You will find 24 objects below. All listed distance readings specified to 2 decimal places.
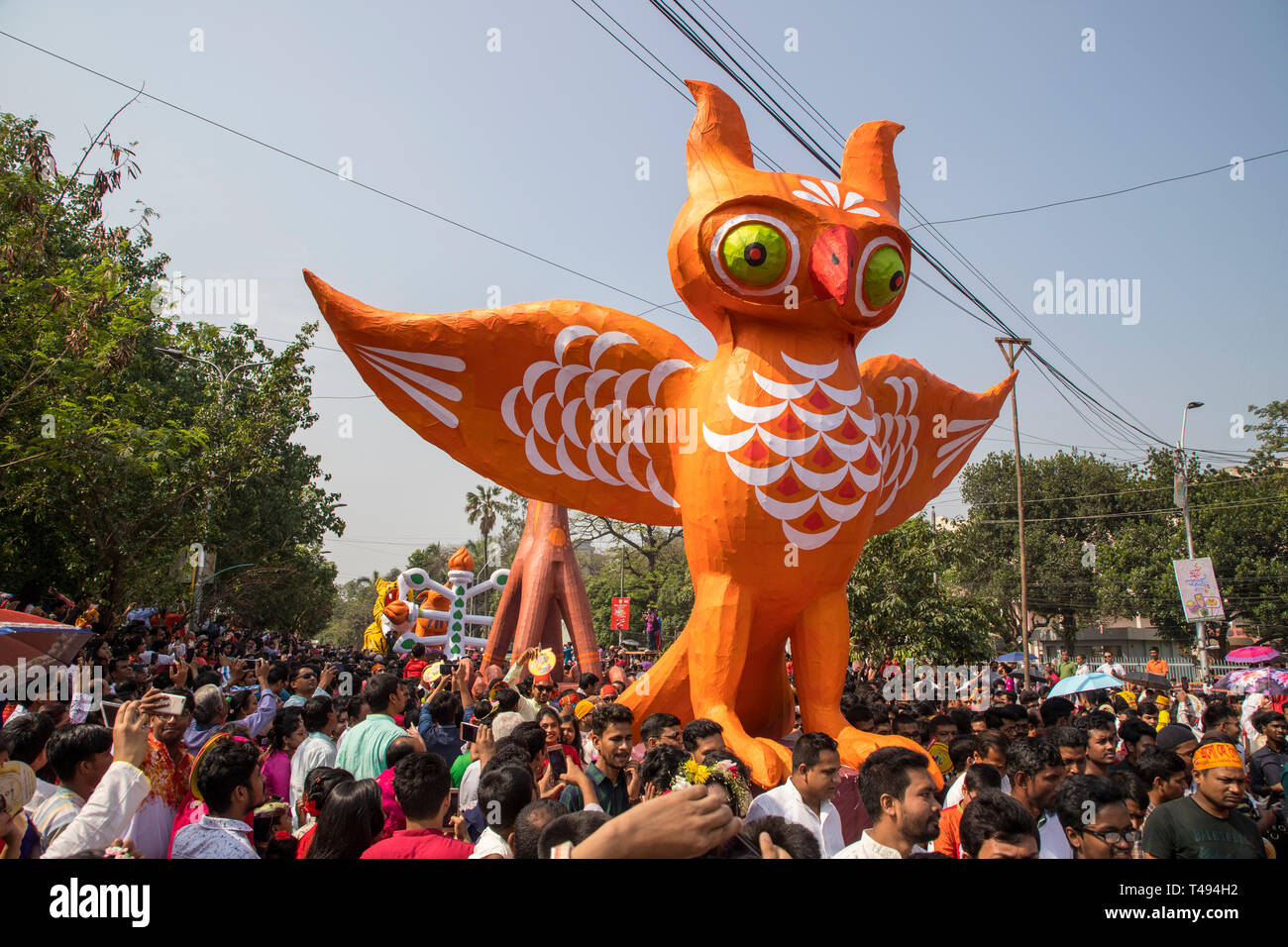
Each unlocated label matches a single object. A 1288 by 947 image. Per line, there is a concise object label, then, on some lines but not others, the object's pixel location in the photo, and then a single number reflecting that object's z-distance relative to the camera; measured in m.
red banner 25.34
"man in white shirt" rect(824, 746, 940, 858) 3.07
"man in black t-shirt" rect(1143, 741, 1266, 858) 3.68
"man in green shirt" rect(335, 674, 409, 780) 4.89
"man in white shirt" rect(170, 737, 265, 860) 3.02
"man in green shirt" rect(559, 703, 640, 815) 4.51
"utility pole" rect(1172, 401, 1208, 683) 22.36
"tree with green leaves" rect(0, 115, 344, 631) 9.35
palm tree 45.75
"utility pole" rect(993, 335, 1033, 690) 17.72
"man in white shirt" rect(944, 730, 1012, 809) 4.85
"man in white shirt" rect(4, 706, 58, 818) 3.99
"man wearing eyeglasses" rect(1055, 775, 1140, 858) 3.45
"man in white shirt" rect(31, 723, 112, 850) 3.49
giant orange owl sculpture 6.34
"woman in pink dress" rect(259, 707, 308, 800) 4.98
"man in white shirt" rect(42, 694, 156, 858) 2.96
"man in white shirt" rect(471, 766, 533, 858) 3.28
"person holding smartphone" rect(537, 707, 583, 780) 5.16
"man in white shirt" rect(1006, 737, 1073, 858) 3.95
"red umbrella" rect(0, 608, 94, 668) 6.43
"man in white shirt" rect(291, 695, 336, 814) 4.95
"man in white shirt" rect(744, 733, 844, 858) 3.85
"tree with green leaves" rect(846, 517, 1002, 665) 16.16
